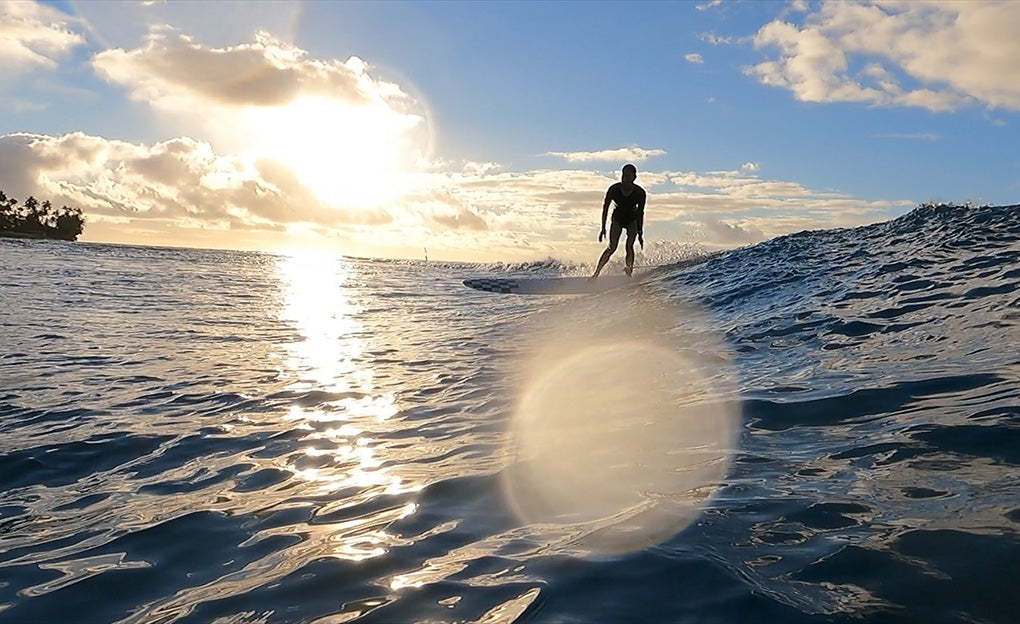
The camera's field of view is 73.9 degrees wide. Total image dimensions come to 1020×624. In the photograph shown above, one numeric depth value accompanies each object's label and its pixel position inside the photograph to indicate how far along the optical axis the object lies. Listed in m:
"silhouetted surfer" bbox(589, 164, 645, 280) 15.58
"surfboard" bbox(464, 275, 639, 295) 16.22
